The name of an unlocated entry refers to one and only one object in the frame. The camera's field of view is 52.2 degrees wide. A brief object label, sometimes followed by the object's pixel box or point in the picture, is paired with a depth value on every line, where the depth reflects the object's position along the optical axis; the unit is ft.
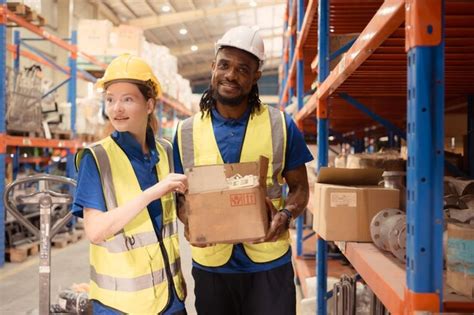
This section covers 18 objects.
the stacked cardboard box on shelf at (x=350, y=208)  7.98
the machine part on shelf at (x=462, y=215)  6.49
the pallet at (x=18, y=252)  21.99
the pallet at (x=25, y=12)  21.53
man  7.93
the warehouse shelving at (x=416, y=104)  4.43
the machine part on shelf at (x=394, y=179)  8.69
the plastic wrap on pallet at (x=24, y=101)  22.98
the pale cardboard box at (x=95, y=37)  33.17
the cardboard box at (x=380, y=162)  10.98
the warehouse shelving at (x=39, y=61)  20.53
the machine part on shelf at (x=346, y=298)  10.47
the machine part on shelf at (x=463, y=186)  8.05
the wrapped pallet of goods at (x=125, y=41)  33.40
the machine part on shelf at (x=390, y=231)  6.58
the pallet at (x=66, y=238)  26.18
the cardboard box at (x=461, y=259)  4.91
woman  6.74
